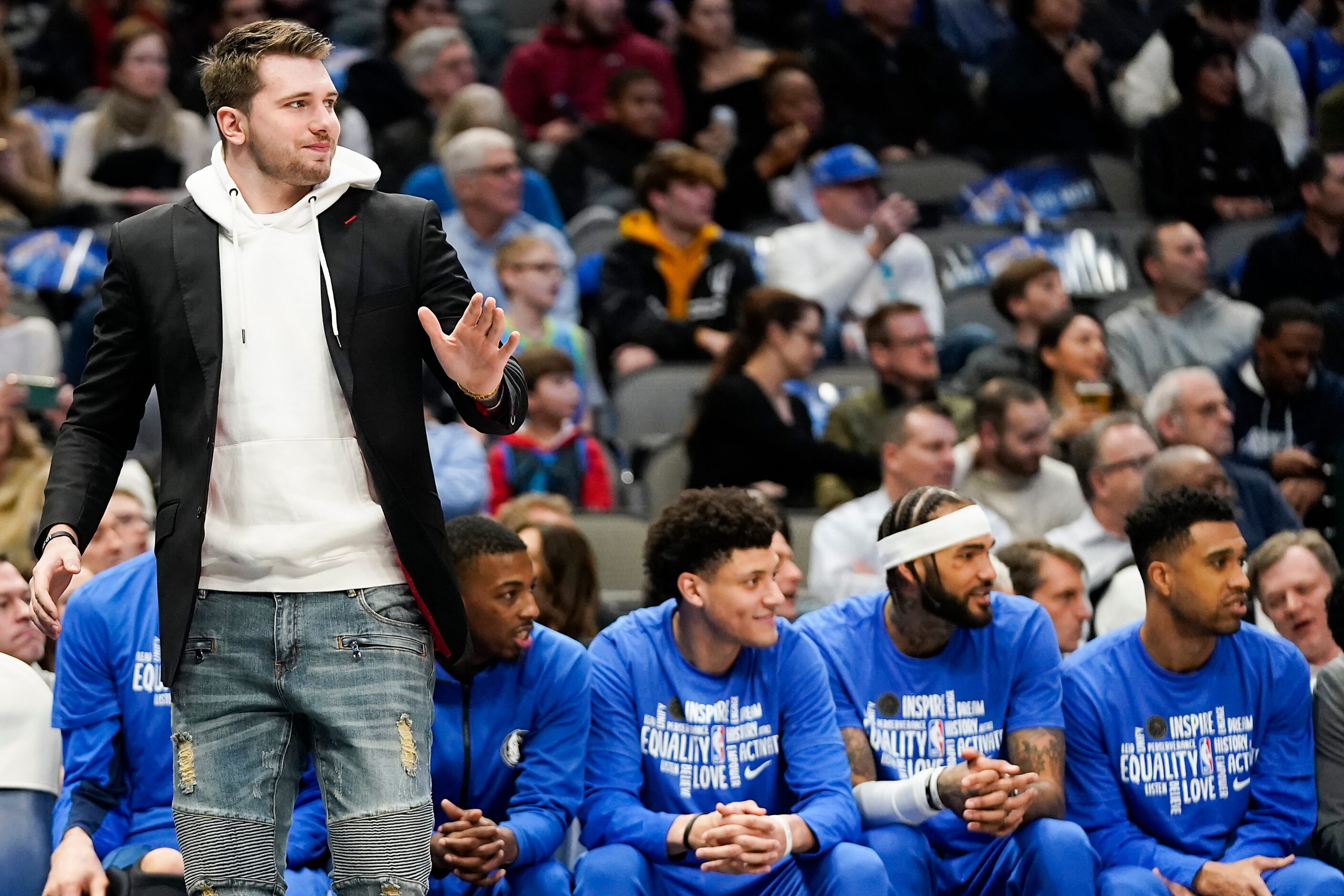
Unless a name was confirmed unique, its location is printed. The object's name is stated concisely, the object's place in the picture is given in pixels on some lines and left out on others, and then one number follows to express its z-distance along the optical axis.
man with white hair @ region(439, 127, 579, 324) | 14.54
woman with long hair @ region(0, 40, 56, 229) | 14.90
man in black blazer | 5.28
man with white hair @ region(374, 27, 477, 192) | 16.42
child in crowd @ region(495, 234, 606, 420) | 13.41
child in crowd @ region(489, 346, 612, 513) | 12.51
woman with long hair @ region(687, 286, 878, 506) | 12.65
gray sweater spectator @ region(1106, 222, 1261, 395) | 14.84
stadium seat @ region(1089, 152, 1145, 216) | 18.59
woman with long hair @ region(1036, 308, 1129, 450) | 13.41
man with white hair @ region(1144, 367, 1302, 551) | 12.23
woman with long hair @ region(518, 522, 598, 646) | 9.72
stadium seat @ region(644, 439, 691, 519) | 12.61
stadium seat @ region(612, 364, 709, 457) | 13.89
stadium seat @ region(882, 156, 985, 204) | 18.37
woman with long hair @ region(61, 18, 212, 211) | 15.34
